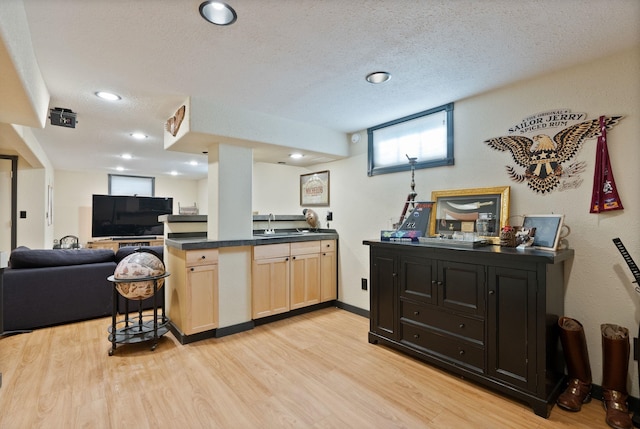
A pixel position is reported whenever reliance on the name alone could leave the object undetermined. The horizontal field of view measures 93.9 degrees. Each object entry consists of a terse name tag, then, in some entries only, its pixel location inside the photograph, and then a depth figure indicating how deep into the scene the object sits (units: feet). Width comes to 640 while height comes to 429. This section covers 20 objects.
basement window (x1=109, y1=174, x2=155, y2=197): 25.03
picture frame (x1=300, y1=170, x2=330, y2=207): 14.30
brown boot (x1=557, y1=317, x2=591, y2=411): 6.51
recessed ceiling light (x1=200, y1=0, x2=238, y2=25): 5.15
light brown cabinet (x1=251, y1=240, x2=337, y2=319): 11.19
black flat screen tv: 22.67
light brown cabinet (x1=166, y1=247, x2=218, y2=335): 9.62
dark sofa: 10.43
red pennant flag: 6.65
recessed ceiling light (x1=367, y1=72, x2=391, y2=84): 7.69
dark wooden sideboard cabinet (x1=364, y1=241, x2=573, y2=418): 6.30
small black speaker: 9.70
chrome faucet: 13.62
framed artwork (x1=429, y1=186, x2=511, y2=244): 8.32
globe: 9.12
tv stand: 21.79
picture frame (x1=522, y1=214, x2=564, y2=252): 6.91
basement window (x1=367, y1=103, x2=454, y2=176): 9.86
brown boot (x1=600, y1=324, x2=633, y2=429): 6.05
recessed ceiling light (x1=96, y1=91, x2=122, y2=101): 8.81
